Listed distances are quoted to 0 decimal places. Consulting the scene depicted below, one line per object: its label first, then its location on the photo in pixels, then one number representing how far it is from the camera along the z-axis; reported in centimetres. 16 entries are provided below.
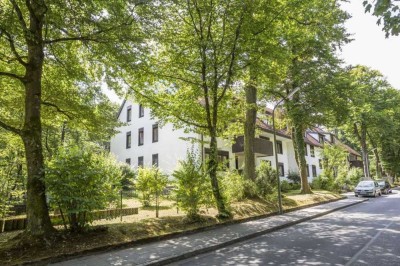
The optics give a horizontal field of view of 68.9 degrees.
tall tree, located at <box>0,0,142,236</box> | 802
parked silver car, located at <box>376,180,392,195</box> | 3328
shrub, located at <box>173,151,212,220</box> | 1144
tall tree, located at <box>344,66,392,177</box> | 3308
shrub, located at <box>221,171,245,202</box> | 1667
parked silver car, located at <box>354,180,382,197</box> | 2853
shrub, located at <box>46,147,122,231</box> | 805
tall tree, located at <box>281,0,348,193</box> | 2064
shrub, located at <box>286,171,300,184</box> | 3600
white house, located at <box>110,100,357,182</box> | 2728
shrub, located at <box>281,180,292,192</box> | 2958
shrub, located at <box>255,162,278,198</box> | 1816
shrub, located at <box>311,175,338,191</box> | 3086
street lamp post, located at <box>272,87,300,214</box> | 1517
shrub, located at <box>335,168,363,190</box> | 3182
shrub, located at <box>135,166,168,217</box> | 1389
